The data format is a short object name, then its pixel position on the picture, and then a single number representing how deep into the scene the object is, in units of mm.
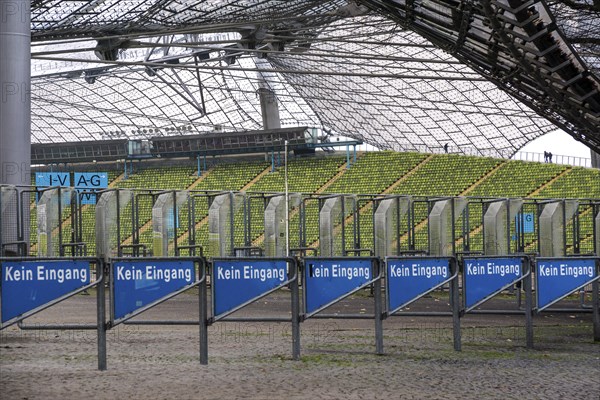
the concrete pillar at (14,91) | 21328
